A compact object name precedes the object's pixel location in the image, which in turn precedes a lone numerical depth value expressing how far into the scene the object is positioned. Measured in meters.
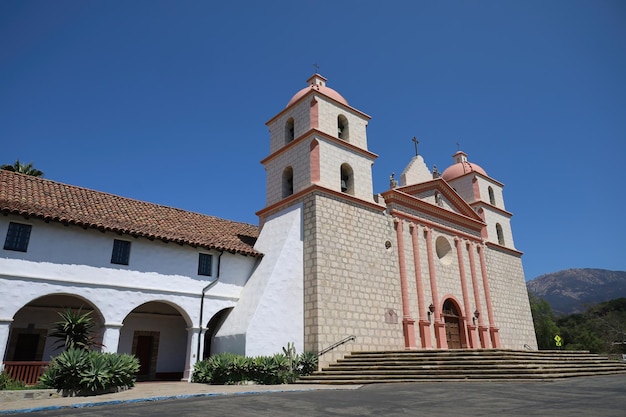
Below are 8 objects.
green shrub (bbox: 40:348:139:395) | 11.00
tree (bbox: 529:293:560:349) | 40.03
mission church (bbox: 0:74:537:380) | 14.41
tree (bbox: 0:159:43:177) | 23.74
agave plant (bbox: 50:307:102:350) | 12.88
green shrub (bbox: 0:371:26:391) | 11.10
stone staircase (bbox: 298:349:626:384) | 13.12
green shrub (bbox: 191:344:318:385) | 14.31
